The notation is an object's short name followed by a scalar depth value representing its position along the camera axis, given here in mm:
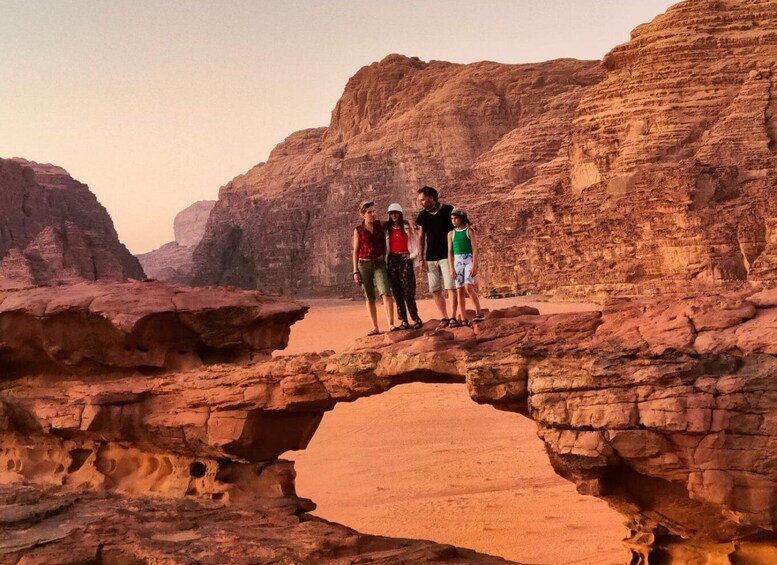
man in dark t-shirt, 10023
